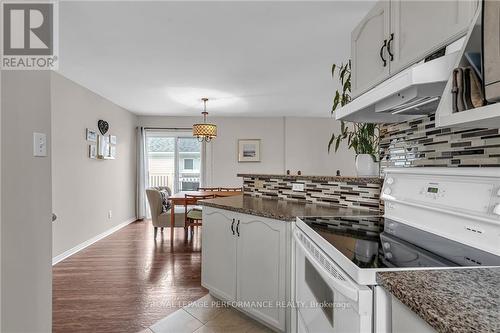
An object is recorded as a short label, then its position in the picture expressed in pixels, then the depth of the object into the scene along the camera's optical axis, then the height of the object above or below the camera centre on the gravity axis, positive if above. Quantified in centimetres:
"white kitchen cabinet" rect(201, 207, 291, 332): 171 -68
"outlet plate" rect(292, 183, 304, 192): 235 -19
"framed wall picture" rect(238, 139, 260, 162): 596 +34
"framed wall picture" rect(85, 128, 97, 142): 389 +45
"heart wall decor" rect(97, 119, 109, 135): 424 +63
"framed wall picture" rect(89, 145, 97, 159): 398 +21
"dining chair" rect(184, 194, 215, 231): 382 -66
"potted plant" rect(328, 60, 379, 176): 192 +16
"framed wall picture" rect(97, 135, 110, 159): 420 +30
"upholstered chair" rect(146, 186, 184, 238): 402 -69
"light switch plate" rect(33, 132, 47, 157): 121 +10
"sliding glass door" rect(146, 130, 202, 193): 586 +12
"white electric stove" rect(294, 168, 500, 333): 81 -30
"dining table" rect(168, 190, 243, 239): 380 -47
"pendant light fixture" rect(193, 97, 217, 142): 420 +55
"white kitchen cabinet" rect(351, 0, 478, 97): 98 +58
